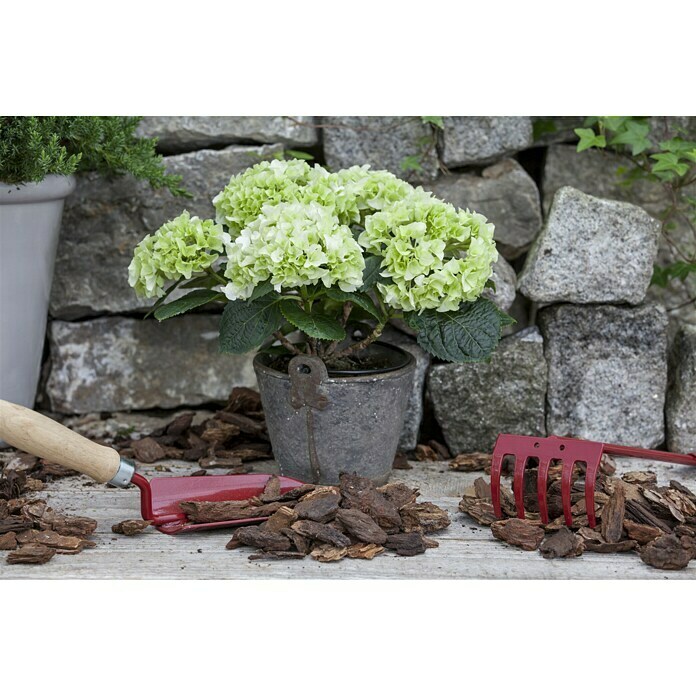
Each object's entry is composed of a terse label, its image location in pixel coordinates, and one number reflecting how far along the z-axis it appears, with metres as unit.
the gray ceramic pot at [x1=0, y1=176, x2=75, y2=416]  2.72
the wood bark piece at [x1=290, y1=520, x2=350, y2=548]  2.21
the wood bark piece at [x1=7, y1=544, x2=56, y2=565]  2.13
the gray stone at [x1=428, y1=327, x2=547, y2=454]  2.91
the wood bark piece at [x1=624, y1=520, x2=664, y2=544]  2.24
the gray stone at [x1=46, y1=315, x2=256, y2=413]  3.11
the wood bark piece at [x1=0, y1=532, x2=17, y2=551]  2.20
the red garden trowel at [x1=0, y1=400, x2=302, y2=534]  2.19
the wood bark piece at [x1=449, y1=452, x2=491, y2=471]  2.81
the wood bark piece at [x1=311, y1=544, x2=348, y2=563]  2.16
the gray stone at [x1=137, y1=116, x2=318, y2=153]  2.96
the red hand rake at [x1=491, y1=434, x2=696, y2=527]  2.30
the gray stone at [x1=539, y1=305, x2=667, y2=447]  2.93
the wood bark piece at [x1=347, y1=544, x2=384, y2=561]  2.18
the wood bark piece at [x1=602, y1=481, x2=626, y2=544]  2.26
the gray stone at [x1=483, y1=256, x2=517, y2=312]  2.88
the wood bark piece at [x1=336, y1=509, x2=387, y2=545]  2.22
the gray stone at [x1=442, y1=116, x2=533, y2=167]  2.98
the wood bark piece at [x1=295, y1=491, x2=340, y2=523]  2.26
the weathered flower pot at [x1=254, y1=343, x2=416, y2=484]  2.47
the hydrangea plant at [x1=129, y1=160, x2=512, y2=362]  2.31
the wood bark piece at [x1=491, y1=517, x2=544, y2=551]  2.24
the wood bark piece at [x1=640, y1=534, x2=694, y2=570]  2.14
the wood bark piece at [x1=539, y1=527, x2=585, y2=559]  2.20
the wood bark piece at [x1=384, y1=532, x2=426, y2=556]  2.21
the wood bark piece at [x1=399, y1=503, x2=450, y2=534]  2.30
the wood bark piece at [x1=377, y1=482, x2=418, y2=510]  2.34
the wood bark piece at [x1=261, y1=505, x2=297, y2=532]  2.25
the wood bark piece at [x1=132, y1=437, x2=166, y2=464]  2.81
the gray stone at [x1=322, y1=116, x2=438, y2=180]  2.99
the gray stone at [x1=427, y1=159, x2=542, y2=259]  3.01
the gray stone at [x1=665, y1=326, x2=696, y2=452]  2.94
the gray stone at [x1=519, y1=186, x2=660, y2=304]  2.87
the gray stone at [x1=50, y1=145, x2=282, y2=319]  2.99
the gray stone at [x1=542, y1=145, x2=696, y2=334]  3.09
